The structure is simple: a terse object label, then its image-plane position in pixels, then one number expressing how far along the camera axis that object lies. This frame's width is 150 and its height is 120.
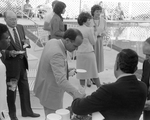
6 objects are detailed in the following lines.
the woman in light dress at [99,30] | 4.57
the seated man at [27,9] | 15.33
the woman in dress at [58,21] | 4.38
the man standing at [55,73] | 2.13
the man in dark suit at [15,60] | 3.01
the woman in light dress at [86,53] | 4.06
